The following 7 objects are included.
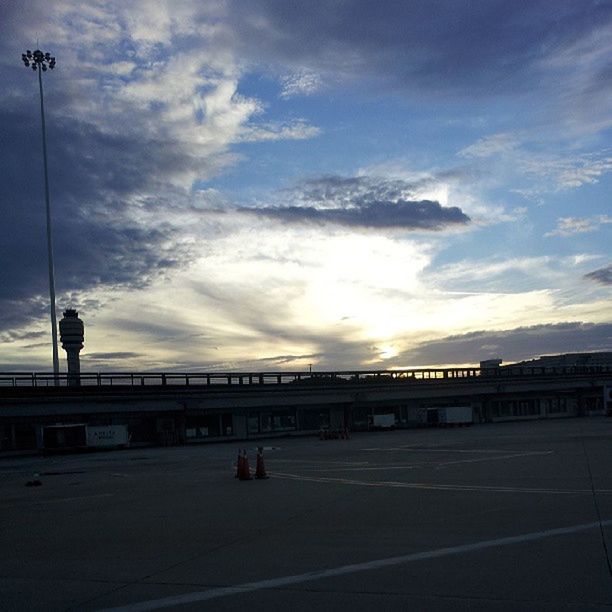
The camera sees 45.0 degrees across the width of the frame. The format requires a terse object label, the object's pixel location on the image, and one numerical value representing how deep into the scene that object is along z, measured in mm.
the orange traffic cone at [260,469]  23342
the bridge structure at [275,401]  57500
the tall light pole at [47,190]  69000
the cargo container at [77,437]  51031
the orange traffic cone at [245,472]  23141
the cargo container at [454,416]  71688
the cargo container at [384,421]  72438
